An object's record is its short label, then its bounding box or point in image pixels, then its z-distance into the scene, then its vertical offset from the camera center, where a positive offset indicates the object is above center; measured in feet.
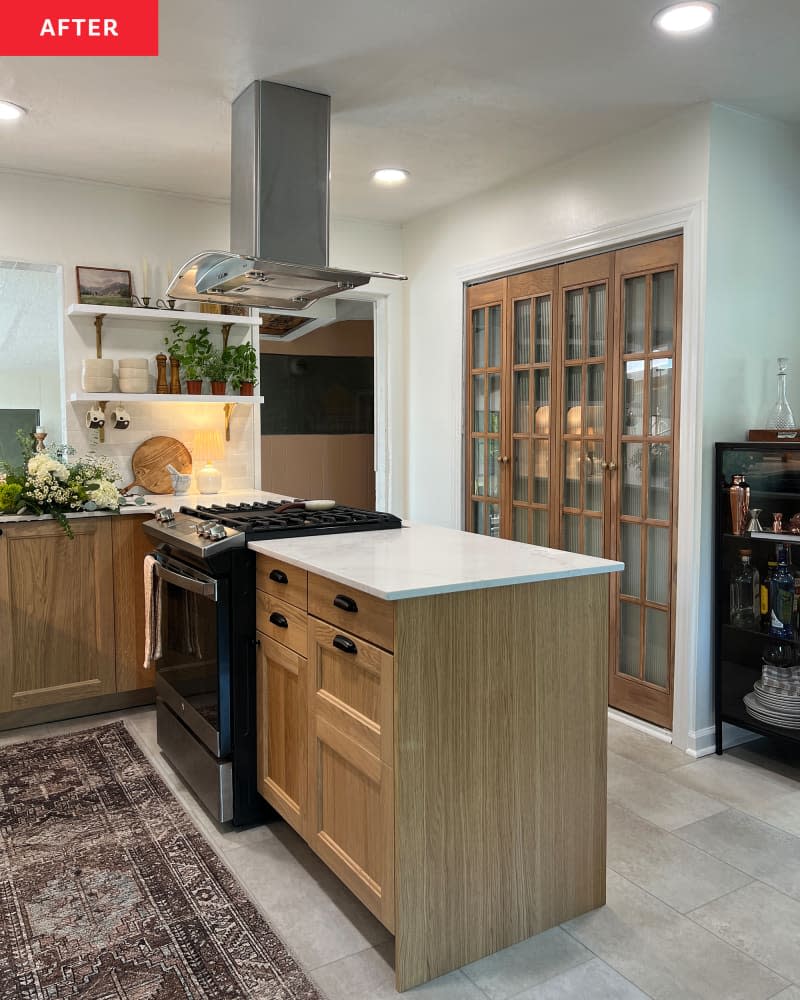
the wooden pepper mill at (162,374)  13.73 +1.23
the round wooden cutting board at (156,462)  13.94 -0.27
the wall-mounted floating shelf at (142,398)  12.85 +0.80
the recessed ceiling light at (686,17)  7.64 +4.17
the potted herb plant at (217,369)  14.06 +1.34
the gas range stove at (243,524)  8.37 -0.88
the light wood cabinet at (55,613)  11.13 -2.35
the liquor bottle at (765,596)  10.16 -1.89
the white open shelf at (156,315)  12.82 +2.18
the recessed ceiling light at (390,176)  12.83 +4.38
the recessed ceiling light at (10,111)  10.06 +4.24
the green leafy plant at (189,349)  13.93 +1.71
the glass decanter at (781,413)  10.31 +0.43
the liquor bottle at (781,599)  9.94 -1.88
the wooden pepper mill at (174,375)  13.89 +1.22
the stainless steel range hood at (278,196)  9.55 +3.04
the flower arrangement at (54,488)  11.18 -0.59
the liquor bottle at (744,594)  10.35 -1.90
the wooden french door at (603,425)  11.03 +0.33
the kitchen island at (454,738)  6.03 -2.34
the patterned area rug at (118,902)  6.14 -4.04
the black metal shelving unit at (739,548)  10.12 -1.32
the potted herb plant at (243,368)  14.33 +1.39
